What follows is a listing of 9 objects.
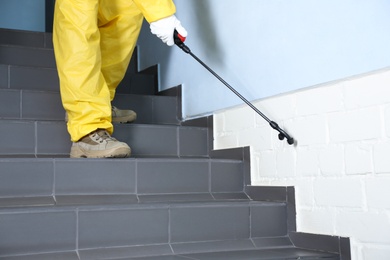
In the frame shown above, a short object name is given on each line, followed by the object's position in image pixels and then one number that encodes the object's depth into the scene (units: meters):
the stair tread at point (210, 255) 1.51
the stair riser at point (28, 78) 2.42
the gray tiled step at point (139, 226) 1.52
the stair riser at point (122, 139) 1.97
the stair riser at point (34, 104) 2.17
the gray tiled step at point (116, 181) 1.71
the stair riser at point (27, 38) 2.84
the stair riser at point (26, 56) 2.63
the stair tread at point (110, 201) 1.62
